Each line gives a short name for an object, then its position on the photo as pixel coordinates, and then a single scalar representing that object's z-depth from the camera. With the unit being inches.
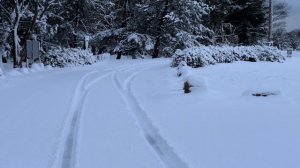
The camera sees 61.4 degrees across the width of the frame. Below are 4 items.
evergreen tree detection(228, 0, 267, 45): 1071.5
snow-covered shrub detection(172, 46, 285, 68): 512.9
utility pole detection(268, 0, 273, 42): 884.5
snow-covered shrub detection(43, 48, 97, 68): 695.0
